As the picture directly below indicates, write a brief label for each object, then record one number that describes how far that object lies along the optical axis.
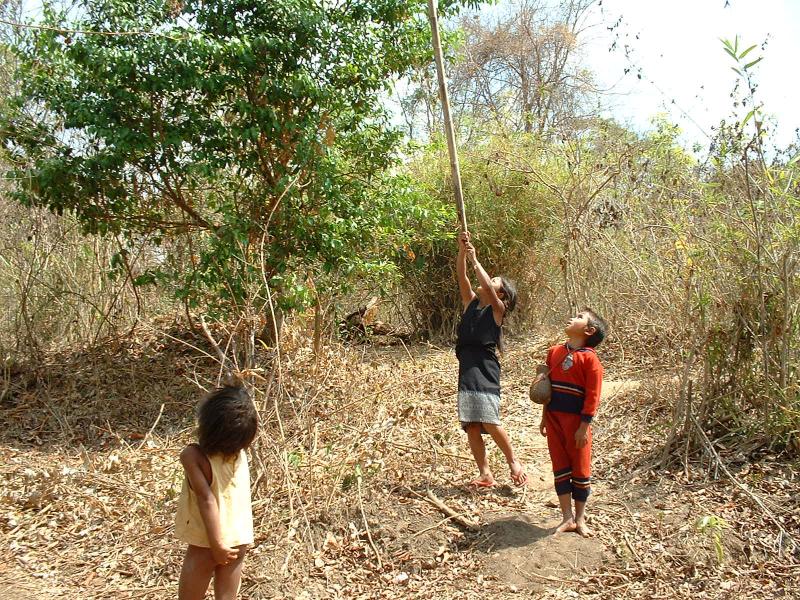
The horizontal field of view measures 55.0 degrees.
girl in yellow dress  2.96
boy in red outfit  4.11
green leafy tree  5.97
